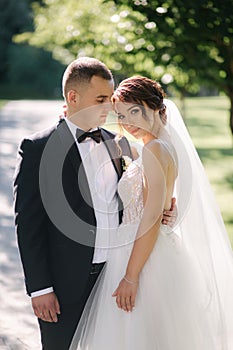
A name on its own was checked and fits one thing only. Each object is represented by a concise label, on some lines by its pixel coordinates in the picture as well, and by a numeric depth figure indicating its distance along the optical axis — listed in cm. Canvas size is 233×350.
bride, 353
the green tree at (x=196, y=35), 797
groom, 360
